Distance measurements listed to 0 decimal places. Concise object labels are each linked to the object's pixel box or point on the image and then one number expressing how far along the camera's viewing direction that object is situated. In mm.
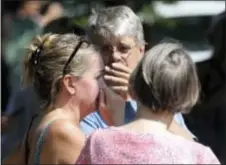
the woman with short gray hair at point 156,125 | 6082
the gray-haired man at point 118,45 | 7969
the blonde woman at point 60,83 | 6977
